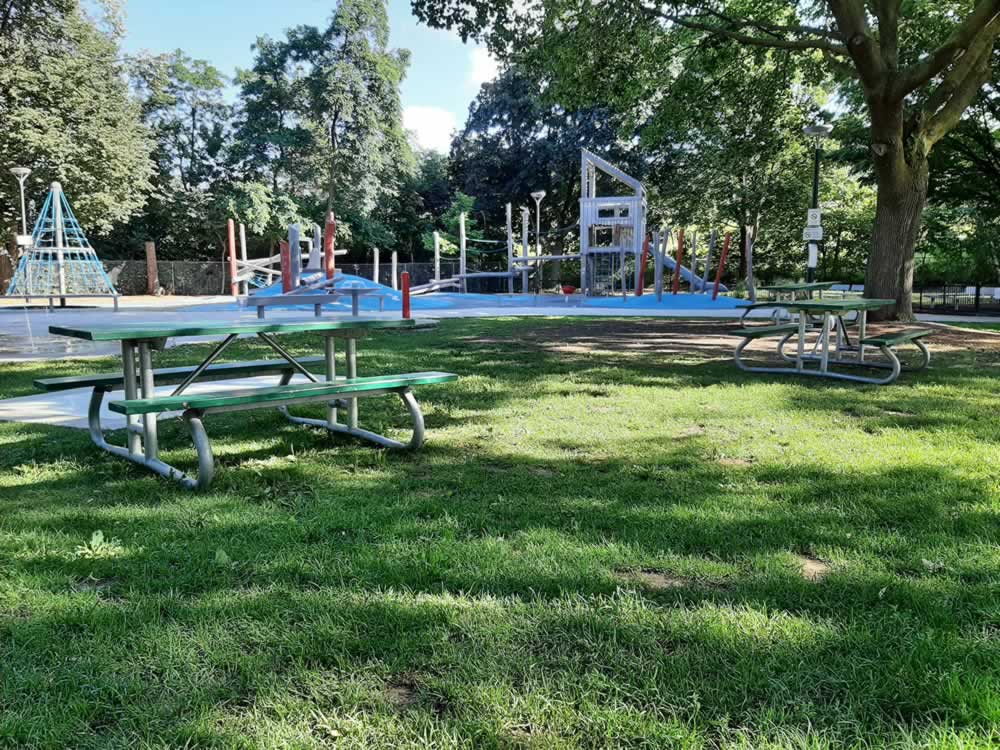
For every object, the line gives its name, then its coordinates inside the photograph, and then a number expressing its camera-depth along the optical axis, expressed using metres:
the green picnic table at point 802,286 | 9.84
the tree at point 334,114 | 42.41
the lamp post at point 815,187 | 19.61
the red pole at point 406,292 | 14.48
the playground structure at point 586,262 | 22.28
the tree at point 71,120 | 31.38
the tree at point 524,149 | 41.62
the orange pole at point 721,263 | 26.44
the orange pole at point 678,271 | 29.74
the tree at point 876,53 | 12.32
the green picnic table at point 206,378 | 4.08
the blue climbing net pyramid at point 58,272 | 22.45
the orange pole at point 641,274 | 27.24
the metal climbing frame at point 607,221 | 29.42
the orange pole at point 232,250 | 21.47
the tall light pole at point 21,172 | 24.97
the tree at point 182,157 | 44.00
